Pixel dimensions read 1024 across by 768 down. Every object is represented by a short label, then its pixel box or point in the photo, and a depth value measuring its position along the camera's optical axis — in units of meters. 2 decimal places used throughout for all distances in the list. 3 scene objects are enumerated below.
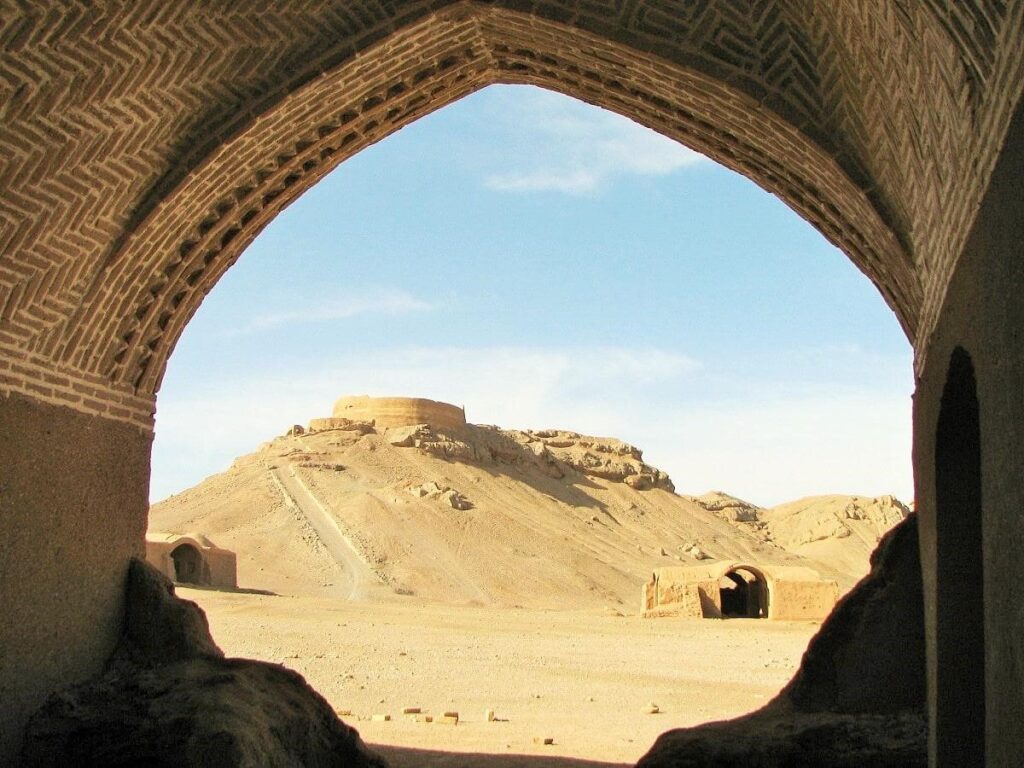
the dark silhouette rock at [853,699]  5.82
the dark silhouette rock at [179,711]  5.66
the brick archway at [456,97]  5.89
